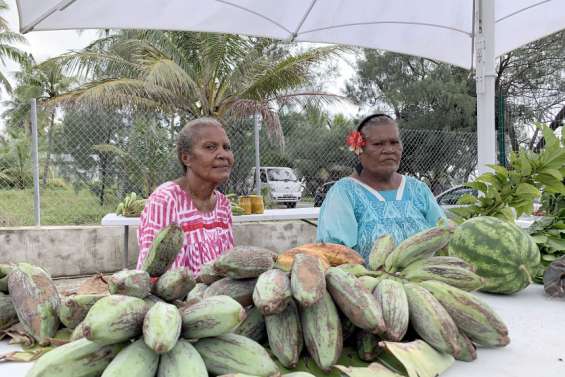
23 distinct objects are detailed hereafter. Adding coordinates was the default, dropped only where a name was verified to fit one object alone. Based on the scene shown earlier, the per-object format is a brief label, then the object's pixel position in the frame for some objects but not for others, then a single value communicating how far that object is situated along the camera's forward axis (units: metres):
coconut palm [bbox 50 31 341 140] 10.75
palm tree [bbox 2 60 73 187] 27.00
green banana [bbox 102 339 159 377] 0.78
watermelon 1.71
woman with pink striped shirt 2.40
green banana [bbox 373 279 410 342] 1.00
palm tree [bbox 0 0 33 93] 23.53
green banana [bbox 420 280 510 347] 1.11
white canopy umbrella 3.63
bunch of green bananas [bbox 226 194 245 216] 5.62
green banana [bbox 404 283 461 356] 1.04
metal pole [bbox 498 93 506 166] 8.77
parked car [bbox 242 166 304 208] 11.09
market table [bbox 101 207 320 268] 5.14
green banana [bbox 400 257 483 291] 1.21
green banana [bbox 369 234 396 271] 1.26
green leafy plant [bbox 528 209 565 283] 2.01
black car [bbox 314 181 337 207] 10.76
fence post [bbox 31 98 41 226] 6.43
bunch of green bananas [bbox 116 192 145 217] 5.57
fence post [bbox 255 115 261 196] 8.08
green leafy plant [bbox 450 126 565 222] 2.07
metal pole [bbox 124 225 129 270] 5.56
